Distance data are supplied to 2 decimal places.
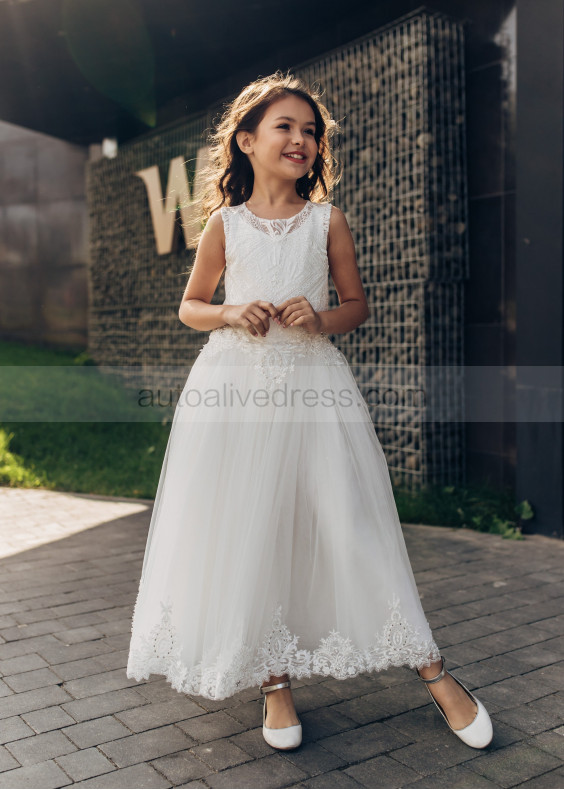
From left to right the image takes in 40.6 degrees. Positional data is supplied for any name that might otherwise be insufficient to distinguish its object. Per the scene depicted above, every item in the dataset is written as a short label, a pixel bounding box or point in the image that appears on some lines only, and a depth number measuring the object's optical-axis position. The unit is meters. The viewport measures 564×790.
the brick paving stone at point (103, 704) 2.49
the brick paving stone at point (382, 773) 2.07
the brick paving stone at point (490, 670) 2.72
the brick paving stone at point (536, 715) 2.39
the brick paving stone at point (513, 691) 2.57
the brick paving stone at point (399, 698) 2.53
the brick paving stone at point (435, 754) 2.15
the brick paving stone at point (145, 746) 2.20
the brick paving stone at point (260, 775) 2.07
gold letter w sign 8.35
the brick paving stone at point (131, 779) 2.06
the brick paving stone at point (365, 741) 2.23
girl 2.23
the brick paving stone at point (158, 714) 2.41
